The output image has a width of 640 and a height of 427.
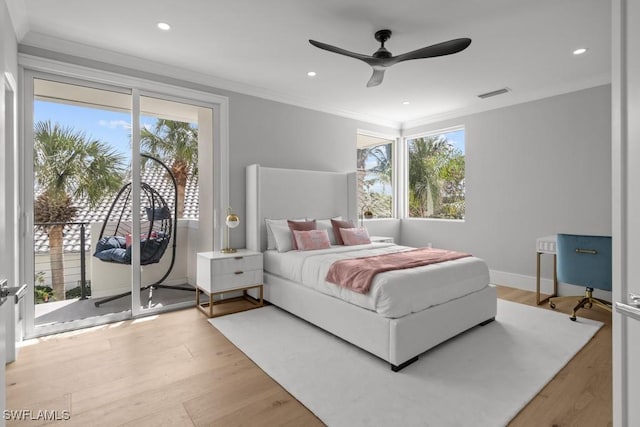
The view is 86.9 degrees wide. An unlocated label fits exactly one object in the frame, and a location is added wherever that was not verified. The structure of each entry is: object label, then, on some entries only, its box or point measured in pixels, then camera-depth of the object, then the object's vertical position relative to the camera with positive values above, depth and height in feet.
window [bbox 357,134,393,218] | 19.85 +2.16
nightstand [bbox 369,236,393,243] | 16.91 -1.43
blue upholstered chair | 10.66 -1.71
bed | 8.29 -2.38
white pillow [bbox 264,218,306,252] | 13.80 -0.90
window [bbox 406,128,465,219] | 18.17 +2.06
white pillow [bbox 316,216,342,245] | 14.87 -0.68
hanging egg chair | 11.67 -0.66
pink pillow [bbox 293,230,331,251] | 13.07 -1.10
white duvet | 8.34 -1.96
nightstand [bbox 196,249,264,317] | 11.80 -2.35
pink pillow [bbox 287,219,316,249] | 13.43 -0.58
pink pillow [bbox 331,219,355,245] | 14.75 -0.63
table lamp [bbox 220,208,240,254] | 12.84 -0.41
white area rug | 6.45 -3.75
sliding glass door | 10.30 +0.42
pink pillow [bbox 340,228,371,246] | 14.43 -1.07
